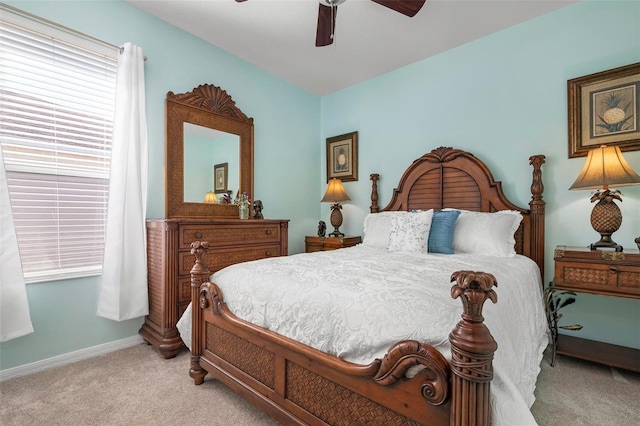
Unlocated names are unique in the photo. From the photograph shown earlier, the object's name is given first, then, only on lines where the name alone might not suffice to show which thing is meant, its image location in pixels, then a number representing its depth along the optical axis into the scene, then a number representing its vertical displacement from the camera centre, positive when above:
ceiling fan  1.89 +1.30
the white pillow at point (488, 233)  2.34 -0.19
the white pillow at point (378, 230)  2.82 -0.18
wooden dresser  2.27 -0.39
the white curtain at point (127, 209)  2.29 +0.02
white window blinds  2.00 +0.52
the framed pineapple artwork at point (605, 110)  2.24 +0.77
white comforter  1.01 -0.39
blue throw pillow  2.45 -0.18
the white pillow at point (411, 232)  2.43 -0.18
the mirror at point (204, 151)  2.76 +0.61
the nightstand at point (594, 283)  1.91 -0.49
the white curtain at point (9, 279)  1.83 -0.41
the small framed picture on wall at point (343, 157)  3.90 +0.72
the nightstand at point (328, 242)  3.47 -0.38
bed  0.85 -0.49
